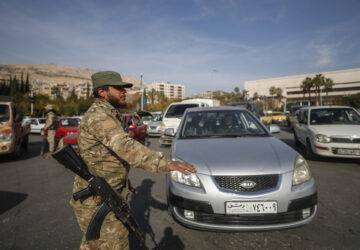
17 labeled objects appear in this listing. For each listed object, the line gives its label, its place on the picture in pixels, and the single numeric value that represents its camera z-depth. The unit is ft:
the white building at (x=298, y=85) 272.39
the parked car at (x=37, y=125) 59.21
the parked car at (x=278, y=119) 90.33
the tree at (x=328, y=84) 186.19
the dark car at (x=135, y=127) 27.90
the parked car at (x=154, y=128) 42.75
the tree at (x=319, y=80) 179.73
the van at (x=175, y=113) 30.73
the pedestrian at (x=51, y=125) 25.09
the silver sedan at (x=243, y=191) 6.86
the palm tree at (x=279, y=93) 272.31
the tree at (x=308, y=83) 189.47
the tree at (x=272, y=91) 274.57
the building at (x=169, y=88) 569.64
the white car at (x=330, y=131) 17.71
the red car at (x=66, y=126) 27.53
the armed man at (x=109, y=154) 4.59
